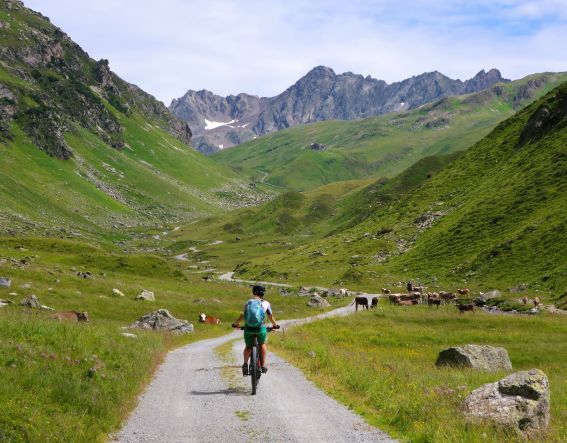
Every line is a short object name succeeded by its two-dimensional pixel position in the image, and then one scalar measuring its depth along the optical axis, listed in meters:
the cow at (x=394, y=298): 74.50
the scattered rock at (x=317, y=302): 79.31
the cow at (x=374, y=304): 70.19
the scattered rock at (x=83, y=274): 71.50
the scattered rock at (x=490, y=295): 72.60
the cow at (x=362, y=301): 70.43
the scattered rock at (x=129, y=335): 32.59
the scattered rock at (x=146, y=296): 64.65
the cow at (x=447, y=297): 71.96
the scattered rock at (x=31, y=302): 47.69
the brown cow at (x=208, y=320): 58.47
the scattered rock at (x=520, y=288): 73.12
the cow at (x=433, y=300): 67.60
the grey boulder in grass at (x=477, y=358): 29.80
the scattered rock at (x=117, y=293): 64.05
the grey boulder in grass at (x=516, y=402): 14.05
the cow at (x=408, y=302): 73.38
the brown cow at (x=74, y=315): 41.58
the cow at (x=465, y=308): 56.97
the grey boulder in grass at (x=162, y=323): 48.52
